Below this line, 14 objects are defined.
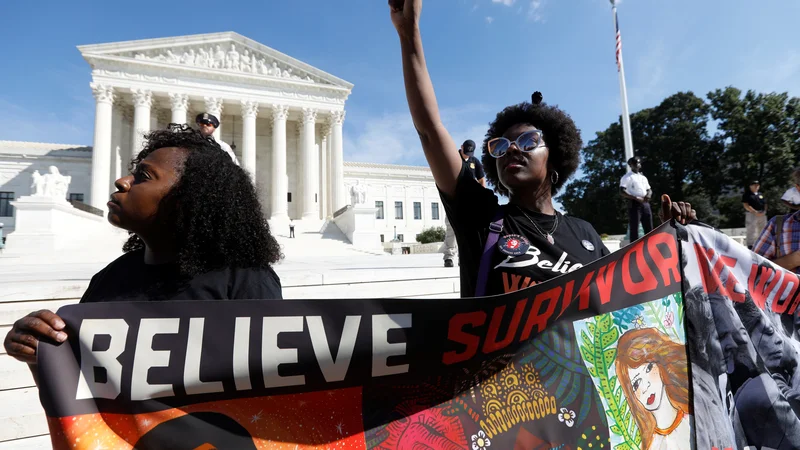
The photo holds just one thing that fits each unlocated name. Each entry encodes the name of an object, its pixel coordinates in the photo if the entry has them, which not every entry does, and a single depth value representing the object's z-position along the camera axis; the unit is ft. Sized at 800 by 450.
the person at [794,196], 11.19
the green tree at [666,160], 116.98
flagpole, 45.83
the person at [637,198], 22.57
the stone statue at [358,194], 84.69
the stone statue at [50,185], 60.44
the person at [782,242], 10.07
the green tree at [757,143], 103.09
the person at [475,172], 22.06
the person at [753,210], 19.44
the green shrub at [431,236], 137.49
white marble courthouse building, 103.65
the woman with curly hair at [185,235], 4.69
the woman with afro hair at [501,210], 5.36
